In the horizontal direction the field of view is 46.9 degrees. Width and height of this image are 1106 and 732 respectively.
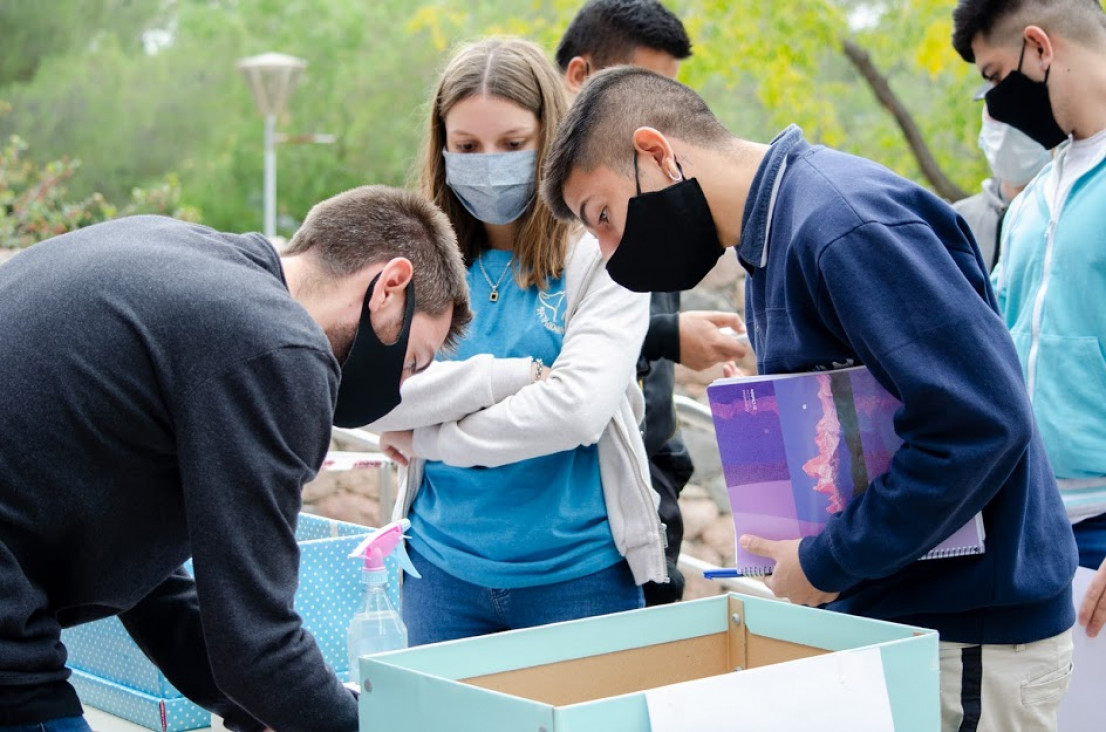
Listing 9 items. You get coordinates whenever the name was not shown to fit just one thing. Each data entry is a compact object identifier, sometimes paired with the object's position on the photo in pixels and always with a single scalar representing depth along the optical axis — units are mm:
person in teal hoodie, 2734
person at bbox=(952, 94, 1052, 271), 4047
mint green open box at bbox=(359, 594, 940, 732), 1458
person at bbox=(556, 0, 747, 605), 3105
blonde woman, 2611
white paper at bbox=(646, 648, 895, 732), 1453
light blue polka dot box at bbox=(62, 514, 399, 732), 2566
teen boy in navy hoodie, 1865
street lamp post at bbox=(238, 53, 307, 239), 15312
